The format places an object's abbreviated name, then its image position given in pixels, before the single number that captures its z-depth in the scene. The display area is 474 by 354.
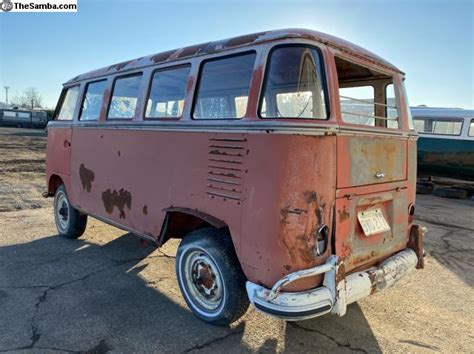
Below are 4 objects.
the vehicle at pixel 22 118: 43.88
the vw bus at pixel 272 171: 2.68
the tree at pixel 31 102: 101.00
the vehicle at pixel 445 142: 11.30
